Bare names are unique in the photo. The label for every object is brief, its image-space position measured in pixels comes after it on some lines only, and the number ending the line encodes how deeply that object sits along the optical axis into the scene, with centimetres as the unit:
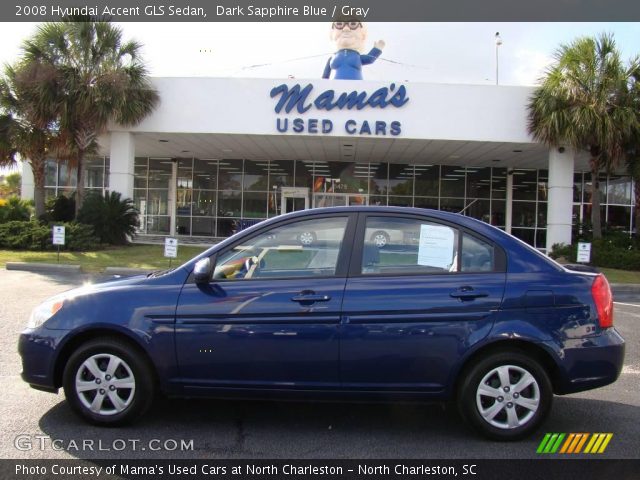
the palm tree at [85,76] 1785
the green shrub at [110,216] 1884
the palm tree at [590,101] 1691
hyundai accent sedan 375
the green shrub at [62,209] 2158
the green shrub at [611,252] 1761
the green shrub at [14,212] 2022
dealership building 1848
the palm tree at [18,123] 1806
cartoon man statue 2006
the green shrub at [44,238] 1752
